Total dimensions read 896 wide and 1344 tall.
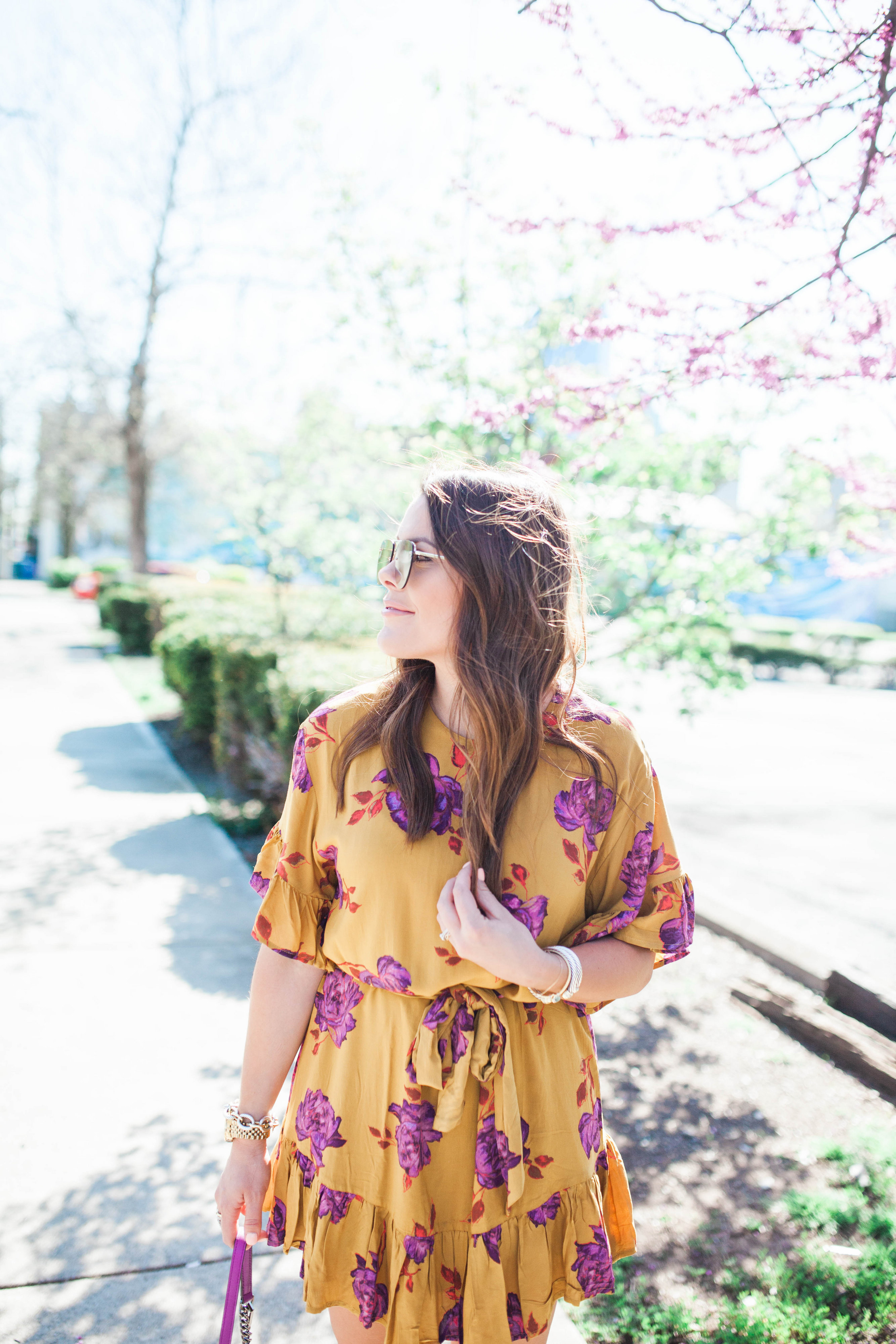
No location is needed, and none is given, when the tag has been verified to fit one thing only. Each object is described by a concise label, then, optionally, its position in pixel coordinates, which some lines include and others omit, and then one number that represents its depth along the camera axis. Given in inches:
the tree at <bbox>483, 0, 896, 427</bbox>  81.0
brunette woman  56.6
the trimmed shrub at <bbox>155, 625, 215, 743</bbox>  339.3
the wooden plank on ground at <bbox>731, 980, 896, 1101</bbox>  136.7
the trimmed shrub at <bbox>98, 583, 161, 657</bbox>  658.8
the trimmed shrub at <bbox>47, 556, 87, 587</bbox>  1465.3
